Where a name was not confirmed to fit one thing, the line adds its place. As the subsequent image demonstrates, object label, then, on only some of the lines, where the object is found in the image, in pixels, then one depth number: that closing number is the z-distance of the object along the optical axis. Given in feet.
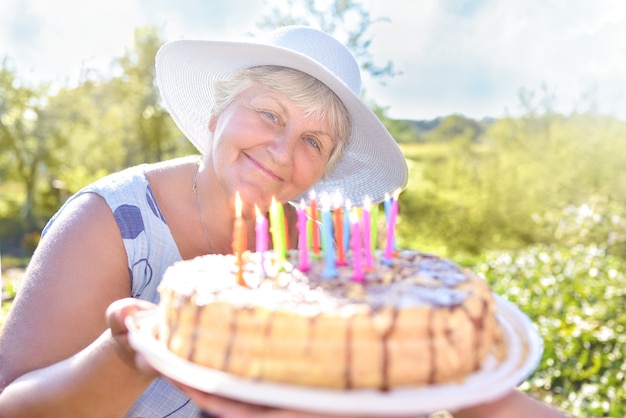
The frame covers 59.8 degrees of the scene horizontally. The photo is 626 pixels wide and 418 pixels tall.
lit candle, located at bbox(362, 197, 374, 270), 1.48
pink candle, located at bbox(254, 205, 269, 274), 1.41
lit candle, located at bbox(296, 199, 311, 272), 1.48
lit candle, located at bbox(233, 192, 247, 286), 1.33
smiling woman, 1.53
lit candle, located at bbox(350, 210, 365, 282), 1.39
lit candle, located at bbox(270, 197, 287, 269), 1.46
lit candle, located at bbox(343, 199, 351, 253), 1.58
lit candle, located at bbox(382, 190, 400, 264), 1.50
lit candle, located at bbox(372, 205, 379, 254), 1.60
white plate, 1.03
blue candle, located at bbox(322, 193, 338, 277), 1.38
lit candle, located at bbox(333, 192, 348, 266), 1.54
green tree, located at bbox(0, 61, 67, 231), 59.49
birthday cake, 1.13
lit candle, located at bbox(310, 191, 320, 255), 1.52
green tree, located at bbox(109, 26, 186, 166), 60.92
